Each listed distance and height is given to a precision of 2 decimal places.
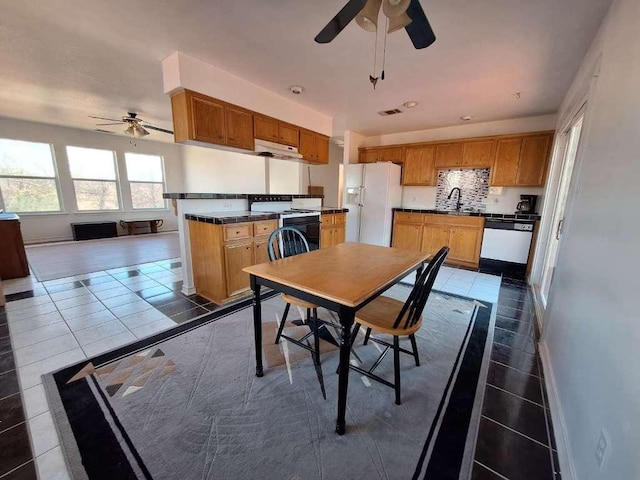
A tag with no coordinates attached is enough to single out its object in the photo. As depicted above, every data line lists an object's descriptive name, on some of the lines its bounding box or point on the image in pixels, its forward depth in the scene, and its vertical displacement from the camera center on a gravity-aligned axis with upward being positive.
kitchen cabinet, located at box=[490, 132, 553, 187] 3.87 +0.55
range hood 3.39 +0.57
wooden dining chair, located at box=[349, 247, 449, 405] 1.48 -0.76
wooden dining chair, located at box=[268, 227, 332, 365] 1.80 -0.52
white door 2.79 -0.03
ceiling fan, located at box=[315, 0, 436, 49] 1.25 +0.90
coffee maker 4.05 -0.11
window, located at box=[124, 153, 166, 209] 6.90 +0.26
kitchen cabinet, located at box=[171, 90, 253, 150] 2.67 +0.77
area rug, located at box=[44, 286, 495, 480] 1.17 -1.21
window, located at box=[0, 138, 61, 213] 5.32 +0.21
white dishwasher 3.87 -0.76
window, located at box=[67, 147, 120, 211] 6.08 +0.26
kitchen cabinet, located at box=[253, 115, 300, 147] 3.35 +0.84
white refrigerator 4.87 -0.11
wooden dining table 1.22 -0.46
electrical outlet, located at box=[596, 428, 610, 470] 0.91 -0.88
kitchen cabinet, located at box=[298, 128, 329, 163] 4.11 +0.76
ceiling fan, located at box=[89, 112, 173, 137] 4.53 +1.13
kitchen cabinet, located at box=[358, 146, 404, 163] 5.10 +0.79
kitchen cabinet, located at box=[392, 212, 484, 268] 4.29 -0.69
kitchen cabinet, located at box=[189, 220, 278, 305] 2.70 -0.69
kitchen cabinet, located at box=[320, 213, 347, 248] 4.07 -0.58
